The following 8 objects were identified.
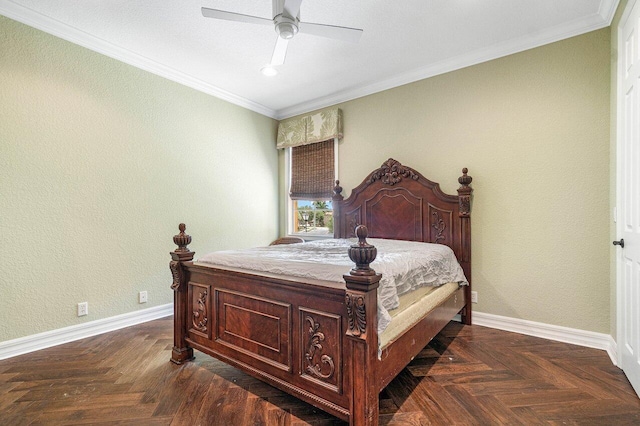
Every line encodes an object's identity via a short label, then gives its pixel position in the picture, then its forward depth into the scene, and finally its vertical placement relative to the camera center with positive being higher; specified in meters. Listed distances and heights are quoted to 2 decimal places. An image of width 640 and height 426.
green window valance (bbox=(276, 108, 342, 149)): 4.10 +1.20
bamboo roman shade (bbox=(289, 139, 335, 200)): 4.27 +0.60
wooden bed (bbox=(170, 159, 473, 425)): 1.41 -0.70
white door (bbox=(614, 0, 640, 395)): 1.83 +0.12
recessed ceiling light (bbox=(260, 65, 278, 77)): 3.12 +1.47
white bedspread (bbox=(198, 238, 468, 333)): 1.63 -0.33
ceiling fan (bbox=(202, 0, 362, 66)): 1.95 +1.29
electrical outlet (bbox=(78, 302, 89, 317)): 2.75 -0.87
